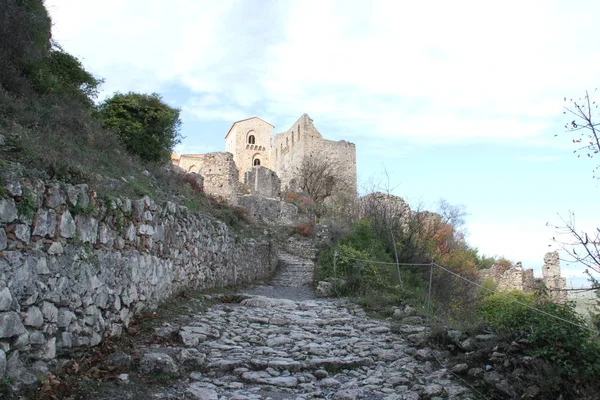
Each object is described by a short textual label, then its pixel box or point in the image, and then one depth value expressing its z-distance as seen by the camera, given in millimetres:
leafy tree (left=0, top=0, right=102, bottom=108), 8759
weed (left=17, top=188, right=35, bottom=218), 3984
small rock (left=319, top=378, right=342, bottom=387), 5171
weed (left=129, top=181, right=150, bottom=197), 7458
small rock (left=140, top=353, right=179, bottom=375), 4840
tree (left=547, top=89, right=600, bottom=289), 4723
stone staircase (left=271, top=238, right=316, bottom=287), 16938
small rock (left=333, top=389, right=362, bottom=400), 4734
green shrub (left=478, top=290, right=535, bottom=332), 4992
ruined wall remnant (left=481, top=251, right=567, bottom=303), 24000
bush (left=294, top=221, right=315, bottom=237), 24547
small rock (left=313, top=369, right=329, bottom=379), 5434
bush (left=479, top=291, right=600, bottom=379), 3977
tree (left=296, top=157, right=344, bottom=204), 40781
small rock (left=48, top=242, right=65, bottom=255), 4354
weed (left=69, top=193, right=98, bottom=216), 4784
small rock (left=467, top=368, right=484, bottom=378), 4839
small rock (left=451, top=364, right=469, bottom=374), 5090
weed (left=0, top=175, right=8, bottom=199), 3792
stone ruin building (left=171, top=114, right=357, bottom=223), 28422
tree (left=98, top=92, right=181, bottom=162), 13617
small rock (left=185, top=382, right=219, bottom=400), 4492
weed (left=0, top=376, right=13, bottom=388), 3471
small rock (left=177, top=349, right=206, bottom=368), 5294
